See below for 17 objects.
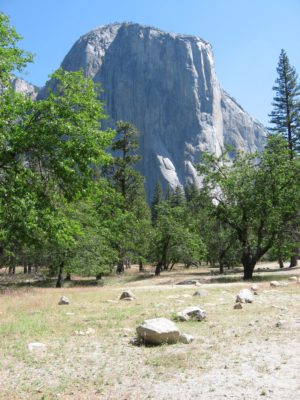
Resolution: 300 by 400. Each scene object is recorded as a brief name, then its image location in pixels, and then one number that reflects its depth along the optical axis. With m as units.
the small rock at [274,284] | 19.89
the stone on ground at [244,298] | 14.40
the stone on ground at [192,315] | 11.50
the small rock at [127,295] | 17.71
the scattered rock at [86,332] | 10.35
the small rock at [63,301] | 16.75
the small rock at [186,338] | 8.97
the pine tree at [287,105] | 40.81
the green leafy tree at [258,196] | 26.66
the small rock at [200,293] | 17.95
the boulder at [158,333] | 8.97
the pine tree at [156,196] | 94.40
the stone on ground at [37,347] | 8.84
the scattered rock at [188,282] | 26.83
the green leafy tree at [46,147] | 13.45
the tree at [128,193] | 40.72
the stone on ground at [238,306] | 13.29
